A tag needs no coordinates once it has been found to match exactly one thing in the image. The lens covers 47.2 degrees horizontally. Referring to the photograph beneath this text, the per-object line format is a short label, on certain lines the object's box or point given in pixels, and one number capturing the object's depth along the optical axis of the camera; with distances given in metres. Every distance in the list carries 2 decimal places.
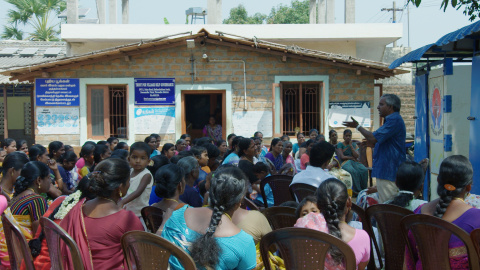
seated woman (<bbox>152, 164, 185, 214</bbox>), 4.50
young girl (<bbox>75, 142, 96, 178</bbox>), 7.57
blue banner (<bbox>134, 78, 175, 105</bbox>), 13.50
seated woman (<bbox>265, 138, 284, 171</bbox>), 8.96
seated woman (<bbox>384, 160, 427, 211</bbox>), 4.46
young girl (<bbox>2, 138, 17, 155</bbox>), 9.02
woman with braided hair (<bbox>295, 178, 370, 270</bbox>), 3.17
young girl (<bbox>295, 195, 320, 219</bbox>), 3.93
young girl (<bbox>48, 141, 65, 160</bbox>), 8.30
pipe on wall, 13.52
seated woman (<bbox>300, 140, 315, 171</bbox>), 9.16
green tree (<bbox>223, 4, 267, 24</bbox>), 58.97
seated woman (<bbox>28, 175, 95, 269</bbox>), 3.88
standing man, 5.87
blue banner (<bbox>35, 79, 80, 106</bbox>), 13.38
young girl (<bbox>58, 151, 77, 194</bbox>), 7.27
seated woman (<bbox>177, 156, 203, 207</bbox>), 5.20
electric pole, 36.66
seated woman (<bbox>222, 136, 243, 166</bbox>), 6.95
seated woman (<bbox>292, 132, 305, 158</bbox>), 12.12
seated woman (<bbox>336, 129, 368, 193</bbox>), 10.94
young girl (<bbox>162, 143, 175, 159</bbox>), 8.78
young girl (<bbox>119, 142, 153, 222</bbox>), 5.46
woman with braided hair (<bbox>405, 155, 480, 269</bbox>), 3.31
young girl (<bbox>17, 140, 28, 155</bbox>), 9.26
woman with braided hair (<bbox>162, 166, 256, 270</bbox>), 2.96
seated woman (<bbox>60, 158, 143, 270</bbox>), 3.48
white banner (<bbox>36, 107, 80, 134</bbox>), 13.44
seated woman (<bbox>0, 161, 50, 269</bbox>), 4.32
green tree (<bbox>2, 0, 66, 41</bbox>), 32.25
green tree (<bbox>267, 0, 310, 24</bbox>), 58.53
